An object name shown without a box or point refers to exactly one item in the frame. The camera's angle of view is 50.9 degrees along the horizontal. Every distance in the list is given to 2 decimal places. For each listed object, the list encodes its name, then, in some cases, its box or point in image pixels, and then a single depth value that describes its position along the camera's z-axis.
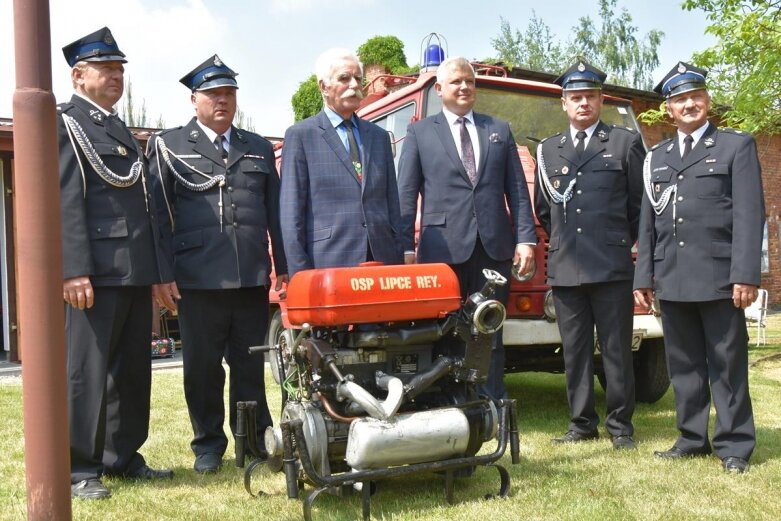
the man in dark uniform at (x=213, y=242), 4.20
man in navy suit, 4.36
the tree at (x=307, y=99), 18.25
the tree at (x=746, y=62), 8.80
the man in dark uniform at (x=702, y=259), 3.99
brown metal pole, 2.18
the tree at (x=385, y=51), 18.47
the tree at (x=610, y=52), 40.69
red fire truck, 5.11
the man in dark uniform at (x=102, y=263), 3.65
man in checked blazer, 3.86
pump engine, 3.20
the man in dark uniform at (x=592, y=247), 4.62
